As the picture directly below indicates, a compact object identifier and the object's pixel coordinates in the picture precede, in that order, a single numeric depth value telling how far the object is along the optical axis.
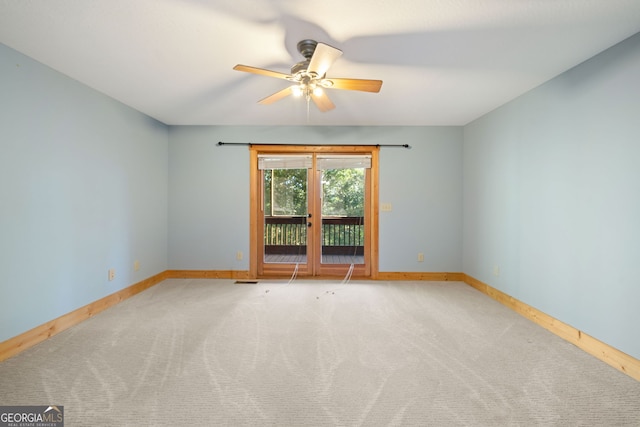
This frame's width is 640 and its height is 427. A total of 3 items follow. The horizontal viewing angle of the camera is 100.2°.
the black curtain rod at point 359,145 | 4.12
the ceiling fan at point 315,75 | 1.76
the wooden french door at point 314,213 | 4.25
